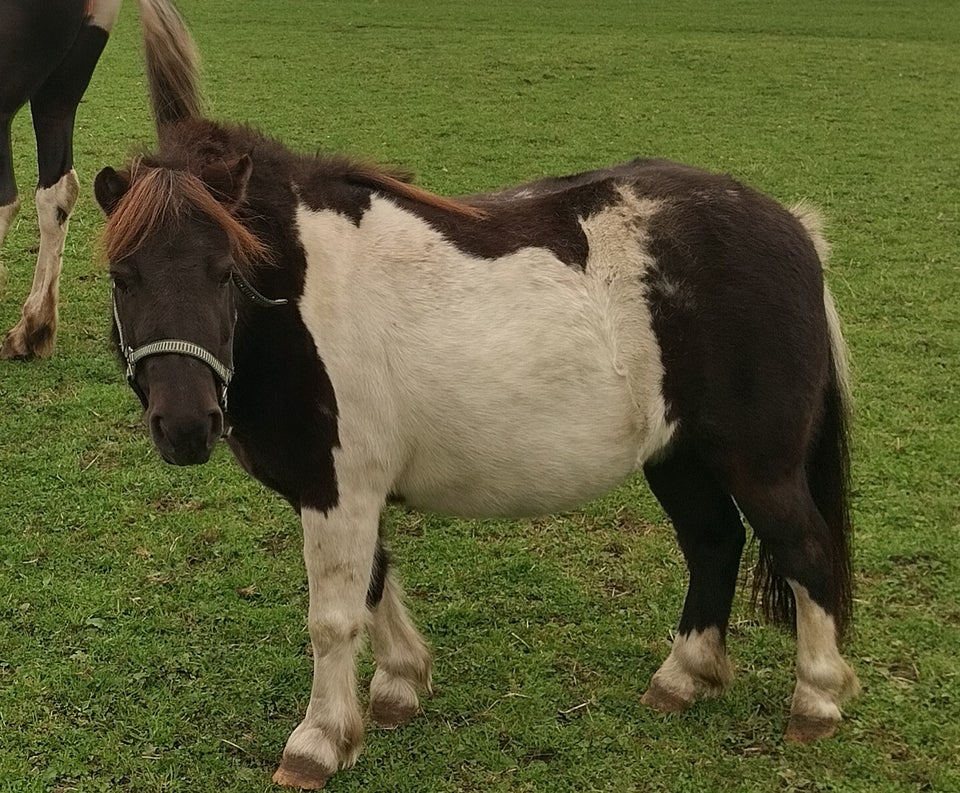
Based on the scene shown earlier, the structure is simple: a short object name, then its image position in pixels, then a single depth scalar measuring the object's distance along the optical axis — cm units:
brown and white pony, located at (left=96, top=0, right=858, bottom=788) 253
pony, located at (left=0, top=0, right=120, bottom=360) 477
